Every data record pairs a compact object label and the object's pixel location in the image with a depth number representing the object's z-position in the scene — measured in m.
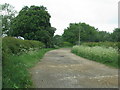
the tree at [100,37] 58.36
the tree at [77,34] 59.39
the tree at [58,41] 55.19
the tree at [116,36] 47.02
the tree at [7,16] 38.75
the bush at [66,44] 58.64
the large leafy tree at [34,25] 32.06
